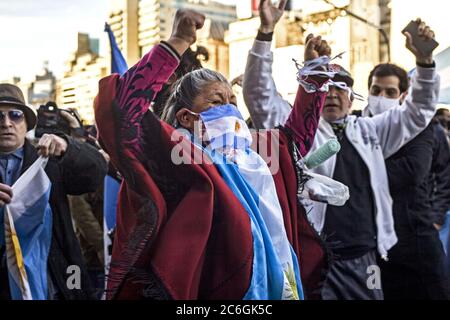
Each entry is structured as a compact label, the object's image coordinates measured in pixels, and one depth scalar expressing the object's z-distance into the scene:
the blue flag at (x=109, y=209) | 3.59
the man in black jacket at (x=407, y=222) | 3.87
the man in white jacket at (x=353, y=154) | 3.26
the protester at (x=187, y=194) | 2.56
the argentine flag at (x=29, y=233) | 2.94
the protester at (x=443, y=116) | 4.70
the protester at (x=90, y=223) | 3.98
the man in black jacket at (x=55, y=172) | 2.99
